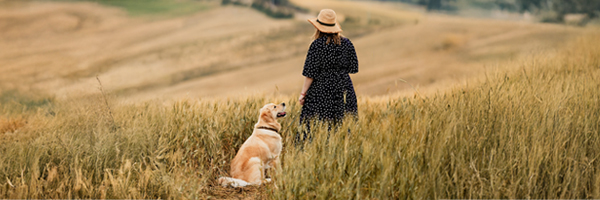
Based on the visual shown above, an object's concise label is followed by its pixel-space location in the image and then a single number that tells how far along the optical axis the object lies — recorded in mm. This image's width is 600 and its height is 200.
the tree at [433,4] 41000
